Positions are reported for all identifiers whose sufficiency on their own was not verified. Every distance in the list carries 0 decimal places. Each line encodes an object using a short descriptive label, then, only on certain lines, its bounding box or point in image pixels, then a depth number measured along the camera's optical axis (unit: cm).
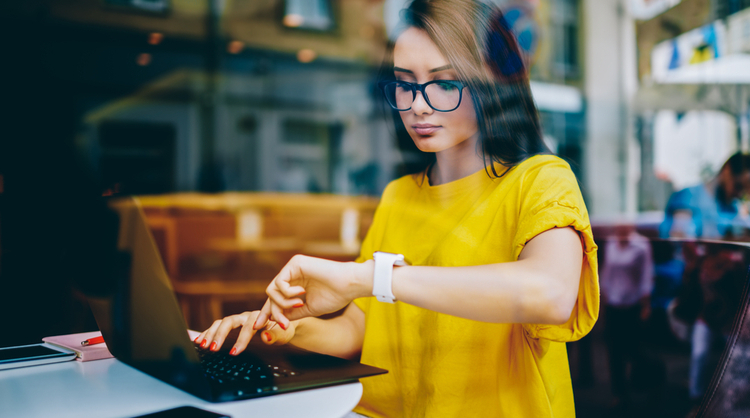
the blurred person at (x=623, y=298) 179
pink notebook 83
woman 65
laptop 59
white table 57
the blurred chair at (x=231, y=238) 287
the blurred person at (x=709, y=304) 104
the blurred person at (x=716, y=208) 291
